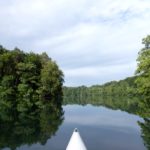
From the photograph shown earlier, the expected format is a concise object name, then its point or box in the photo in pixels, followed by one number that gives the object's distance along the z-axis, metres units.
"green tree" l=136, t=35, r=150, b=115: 24.27
